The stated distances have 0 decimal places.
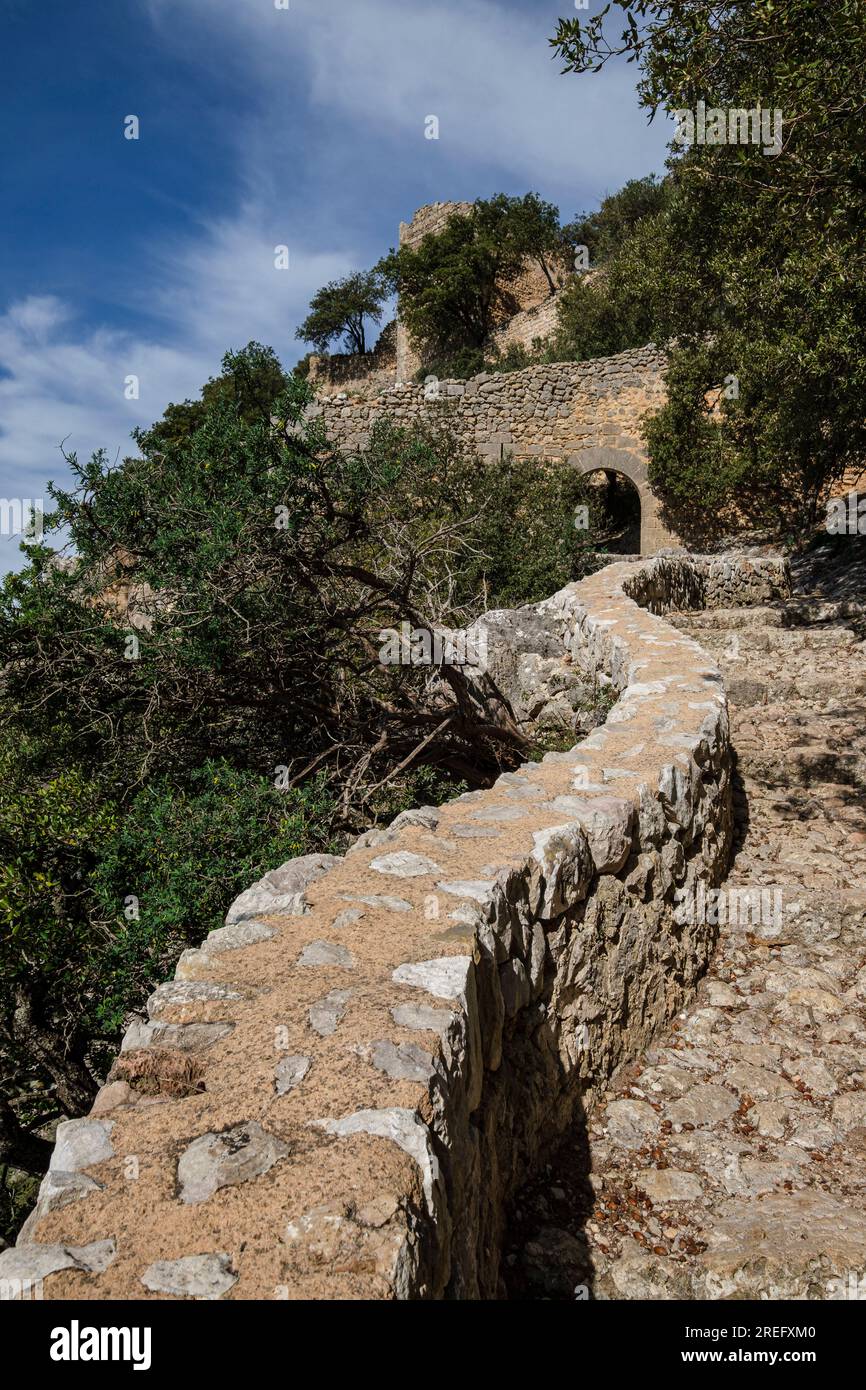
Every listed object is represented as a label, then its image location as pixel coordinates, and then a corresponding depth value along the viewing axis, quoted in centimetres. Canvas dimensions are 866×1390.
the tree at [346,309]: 3225
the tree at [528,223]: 2606
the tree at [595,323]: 1952
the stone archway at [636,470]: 1656
